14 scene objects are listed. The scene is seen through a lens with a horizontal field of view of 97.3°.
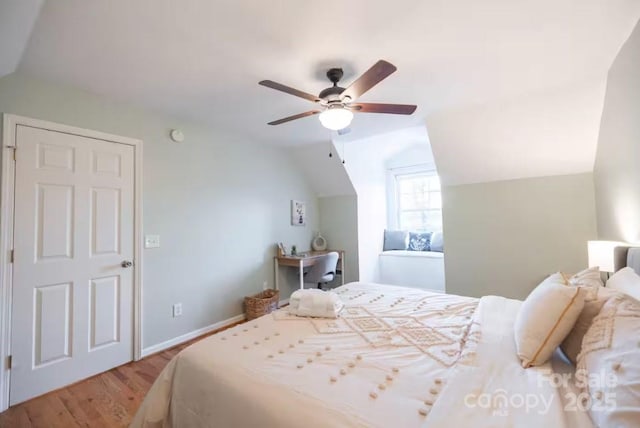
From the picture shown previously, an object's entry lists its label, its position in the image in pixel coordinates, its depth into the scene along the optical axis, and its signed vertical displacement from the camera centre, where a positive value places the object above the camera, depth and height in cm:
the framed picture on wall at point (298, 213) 432 +18
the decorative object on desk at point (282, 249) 399 -34
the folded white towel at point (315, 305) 178 -52
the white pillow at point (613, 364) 72 -44
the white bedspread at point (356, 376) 87 -59
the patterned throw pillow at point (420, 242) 467 -34
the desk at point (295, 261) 369 -49
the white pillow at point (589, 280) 128 -31
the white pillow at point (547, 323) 112 -43
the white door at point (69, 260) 201 -24
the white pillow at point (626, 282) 133 -34
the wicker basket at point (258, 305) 332 -95
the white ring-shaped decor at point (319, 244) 461 -32
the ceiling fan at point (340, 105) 182 +83
